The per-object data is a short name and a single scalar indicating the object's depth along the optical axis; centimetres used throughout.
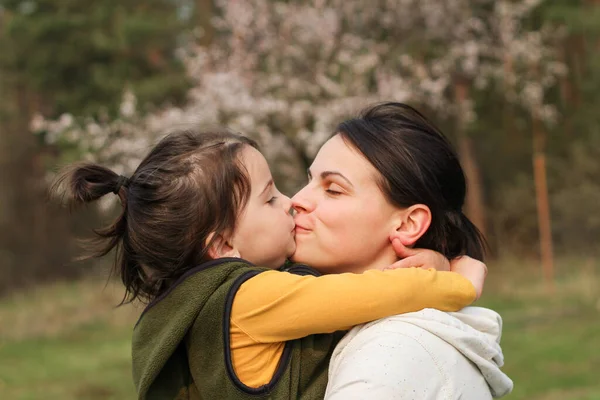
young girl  181
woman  180
